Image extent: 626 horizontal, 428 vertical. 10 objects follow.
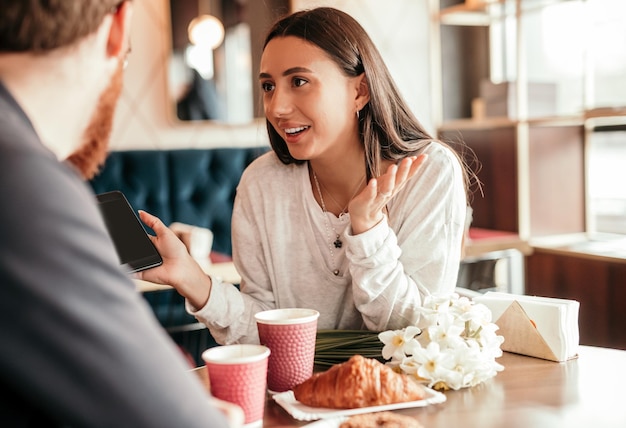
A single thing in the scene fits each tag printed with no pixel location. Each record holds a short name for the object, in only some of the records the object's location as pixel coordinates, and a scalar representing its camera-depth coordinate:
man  0.53
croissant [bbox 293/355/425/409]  0.94
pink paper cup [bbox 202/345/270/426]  0.88
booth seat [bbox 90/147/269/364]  3.20
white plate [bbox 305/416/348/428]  0.89
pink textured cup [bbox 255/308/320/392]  1.01
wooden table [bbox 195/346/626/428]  0.90
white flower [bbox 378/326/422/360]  1.09
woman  1.35
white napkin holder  1.16
